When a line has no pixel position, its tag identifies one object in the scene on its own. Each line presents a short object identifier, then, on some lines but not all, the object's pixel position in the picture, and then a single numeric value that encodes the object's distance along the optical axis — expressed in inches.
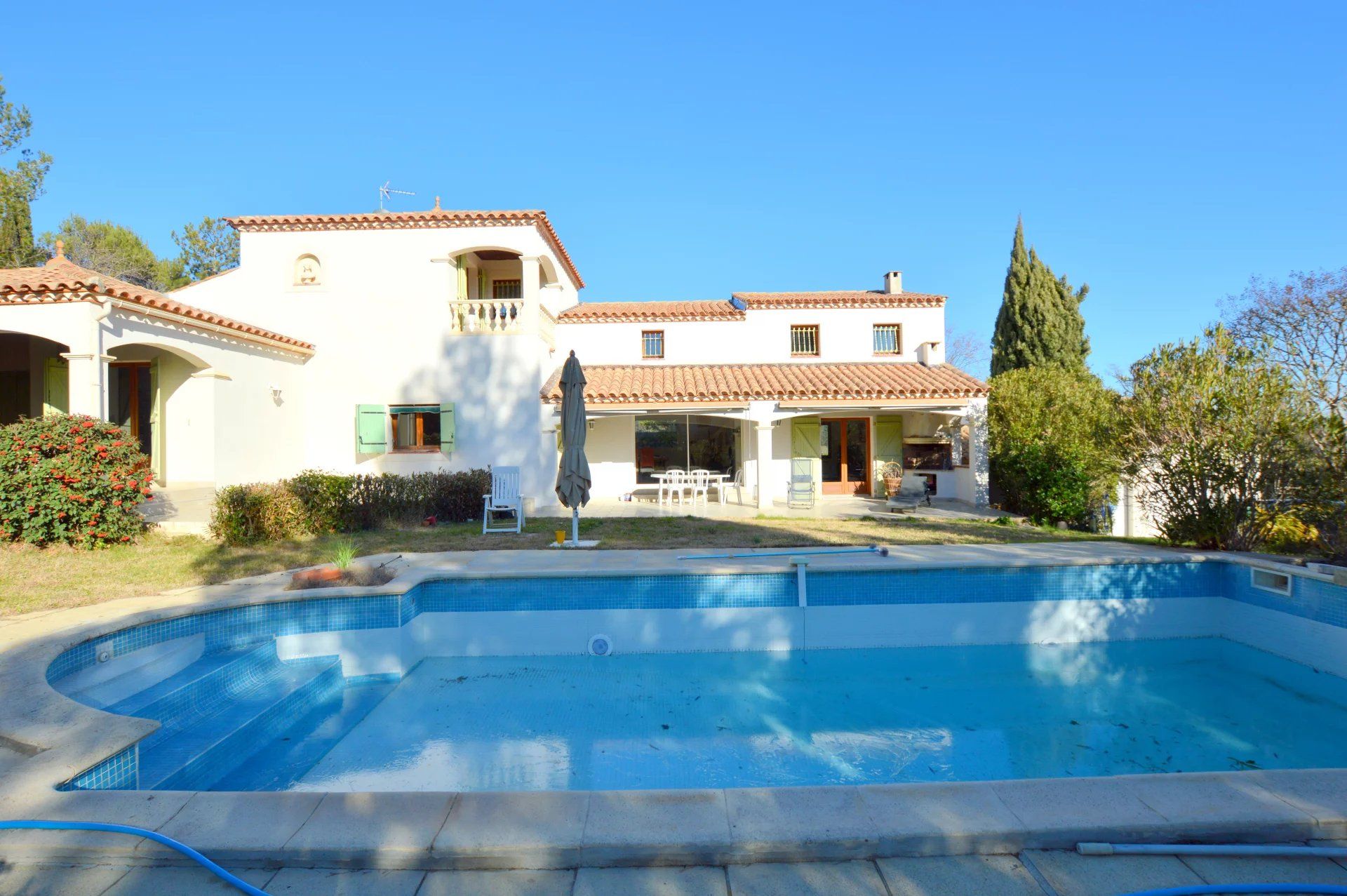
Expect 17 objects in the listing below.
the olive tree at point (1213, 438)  355.9
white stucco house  541.0
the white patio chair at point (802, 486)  646.5
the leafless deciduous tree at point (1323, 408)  314.2
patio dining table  650.2
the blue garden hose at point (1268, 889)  105.6
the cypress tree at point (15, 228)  859.4
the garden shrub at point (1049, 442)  569.3
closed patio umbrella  425.1
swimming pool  197.2
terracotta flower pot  290.2
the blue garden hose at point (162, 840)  107.0
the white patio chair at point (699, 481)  649.6
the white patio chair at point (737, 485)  712.4
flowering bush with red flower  371.9
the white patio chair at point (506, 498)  506.3
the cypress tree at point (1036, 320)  1190.9
